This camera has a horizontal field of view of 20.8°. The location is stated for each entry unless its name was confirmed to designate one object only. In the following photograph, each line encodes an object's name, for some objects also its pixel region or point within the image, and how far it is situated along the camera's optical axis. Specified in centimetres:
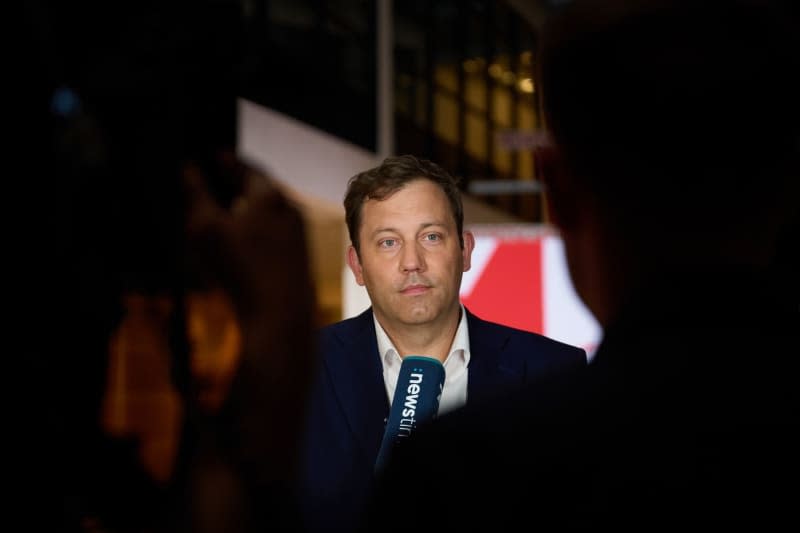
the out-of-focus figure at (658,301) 155
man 303
